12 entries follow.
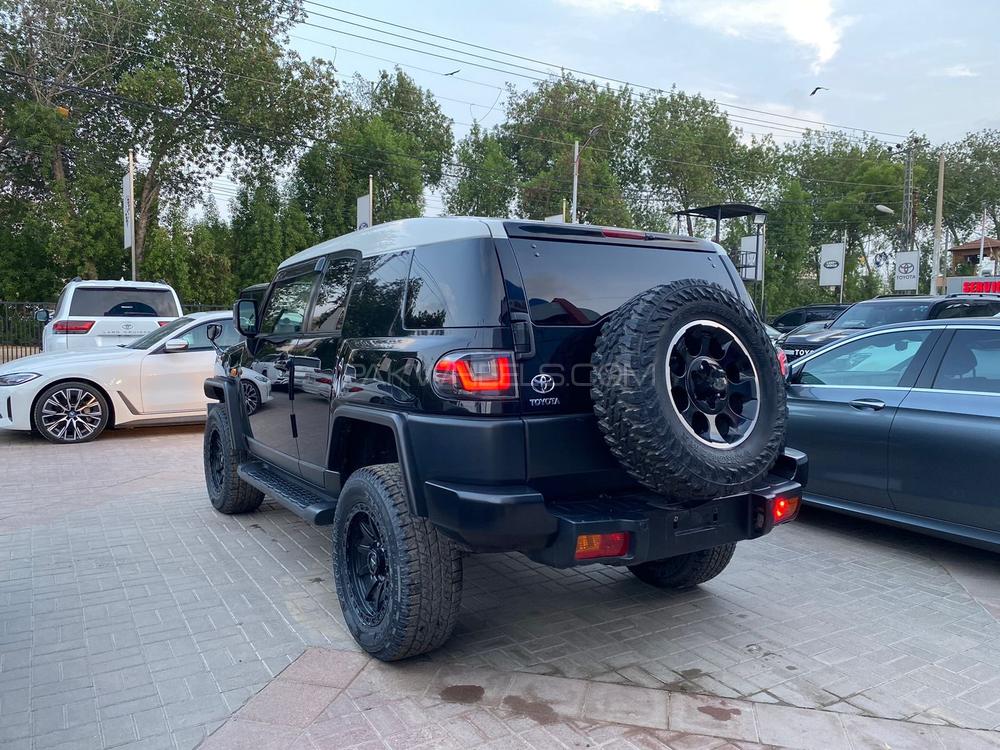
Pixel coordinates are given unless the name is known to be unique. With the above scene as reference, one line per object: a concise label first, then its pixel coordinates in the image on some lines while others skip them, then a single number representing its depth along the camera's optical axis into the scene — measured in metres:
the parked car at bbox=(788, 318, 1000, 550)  4.30
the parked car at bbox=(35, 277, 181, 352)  10.62
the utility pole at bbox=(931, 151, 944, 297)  33.50
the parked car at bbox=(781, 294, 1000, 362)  9.62
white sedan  8.42
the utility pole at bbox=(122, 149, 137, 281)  18.48
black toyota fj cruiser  2.75
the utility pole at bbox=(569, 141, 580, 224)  32.81
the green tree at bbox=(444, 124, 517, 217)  40.00
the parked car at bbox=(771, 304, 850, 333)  19.88
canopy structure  16.19
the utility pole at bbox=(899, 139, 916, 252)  32.75
